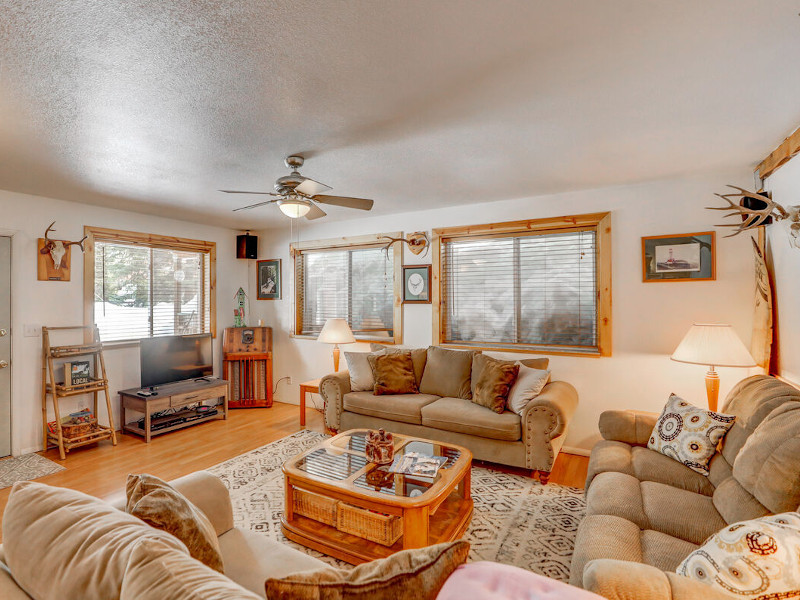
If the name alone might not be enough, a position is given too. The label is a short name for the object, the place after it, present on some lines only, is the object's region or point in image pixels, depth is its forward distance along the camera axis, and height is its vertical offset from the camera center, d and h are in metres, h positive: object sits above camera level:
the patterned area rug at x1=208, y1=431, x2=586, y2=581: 2.28 -1.40
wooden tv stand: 4.18 -0.99
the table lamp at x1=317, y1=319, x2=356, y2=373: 4.57 -0.30
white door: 3.71 -0.32
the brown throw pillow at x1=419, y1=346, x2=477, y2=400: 3.94 -0.69
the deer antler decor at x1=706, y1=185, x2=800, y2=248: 2.42 +0.57
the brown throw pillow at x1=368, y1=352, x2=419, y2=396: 4.03 -0.69
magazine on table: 2.48 -1.01
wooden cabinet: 5.44 -0.79
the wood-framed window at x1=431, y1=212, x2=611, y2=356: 3.85 +0.19
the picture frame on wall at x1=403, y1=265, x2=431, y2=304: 4.67 +0.25
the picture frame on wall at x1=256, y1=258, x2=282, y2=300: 5.81 +0.41
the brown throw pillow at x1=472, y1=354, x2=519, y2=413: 3.46 -0.69
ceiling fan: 2.72 +0.78
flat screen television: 4.48 -0.59
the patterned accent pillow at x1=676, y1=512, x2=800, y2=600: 0.96 -0.65
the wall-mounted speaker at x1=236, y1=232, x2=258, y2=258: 5.76 +0.88
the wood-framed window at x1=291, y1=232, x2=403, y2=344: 4.98 +0.26
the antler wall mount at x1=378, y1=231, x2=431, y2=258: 4.67 +0.74
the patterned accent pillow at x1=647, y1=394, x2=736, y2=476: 2.25 -0.76
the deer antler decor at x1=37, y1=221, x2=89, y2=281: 3.93 +0.49
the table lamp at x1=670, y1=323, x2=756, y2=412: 2.74 -0.34
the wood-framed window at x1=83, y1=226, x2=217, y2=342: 4.41 +0.29
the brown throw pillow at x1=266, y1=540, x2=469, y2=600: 0.79 -0.55
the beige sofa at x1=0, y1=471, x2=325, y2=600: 1.46 -0.96
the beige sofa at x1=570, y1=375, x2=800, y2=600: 1.07 -0.91
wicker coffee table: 2.14 -1.16
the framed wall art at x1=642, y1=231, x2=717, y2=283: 3.35 +0.38
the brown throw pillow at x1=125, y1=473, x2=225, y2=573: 1.14 -0.61
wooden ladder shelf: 3.78 -0.77
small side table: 4.60 -0.95
